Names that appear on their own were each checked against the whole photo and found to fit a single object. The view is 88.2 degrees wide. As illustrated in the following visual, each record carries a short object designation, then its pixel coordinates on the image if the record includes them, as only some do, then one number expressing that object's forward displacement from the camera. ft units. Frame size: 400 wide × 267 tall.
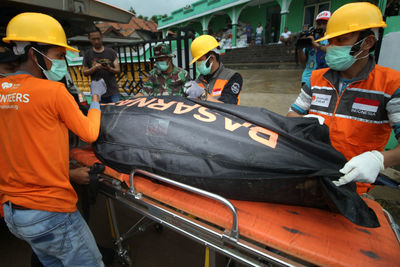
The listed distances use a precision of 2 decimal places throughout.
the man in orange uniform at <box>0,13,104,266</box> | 3.70
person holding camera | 9.00
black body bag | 3.30
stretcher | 2.84
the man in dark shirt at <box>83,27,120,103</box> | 11.18
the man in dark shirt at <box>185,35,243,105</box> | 7.36
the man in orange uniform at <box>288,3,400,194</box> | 4.23
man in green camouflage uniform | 9.35
